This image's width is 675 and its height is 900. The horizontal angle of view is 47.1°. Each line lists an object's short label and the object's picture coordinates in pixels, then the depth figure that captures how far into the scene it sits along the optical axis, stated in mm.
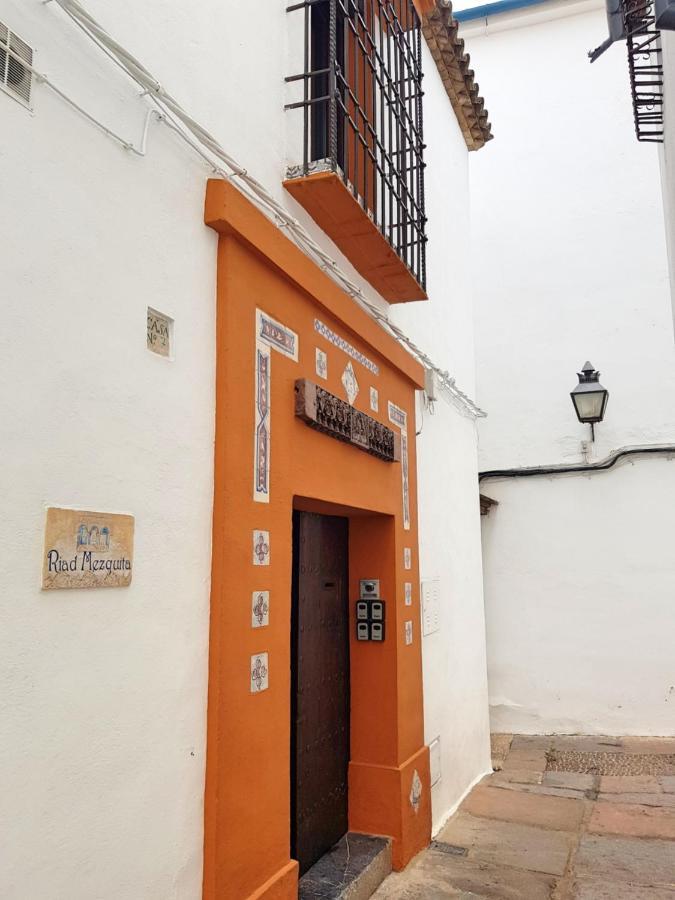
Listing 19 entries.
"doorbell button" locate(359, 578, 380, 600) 4422
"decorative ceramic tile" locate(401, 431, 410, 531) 4695
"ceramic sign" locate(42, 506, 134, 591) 2002
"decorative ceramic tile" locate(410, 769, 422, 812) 4320
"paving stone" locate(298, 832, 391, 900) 3520
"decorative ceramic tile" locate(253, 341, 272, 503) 2967
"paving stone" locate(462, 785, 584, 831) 5172
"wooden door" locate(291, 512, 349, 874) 3723
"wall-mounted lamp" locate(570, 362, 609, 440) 7629
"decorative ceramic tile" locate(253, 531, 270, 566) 2910
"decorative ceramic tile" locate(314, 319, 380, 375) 3670
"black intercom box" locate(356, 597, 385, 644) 4363
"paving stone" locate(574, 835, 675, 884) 4216
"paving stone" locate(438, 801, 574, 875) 4398
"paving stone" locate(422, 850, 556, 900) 3955
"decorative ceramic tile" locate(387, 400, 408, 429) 4602
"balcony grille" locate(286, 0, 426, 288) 3592
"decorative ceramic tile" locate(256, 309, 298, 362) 3086
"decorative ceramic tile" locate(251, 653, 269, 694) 2846
